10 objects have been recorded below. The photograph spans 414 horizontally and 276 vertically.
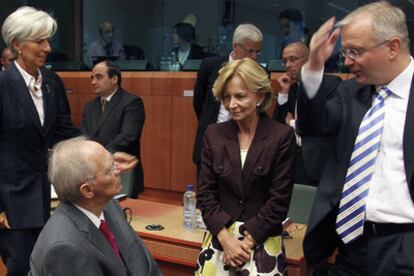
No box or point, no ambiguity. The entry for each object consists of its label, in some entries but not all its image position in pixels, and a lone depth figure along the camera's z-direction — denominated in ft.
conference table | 7.67
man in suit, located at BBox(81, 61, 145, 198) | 11.71
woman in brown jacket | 7.04
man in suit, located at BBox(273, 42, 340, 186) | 11.13
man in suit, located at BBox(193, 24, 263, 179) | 11.53
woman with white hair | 7.54
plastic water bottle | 8.70
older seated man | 5.02
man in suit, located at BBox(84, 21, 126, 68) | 19.69
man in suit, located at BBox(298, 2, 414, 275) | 5.36
